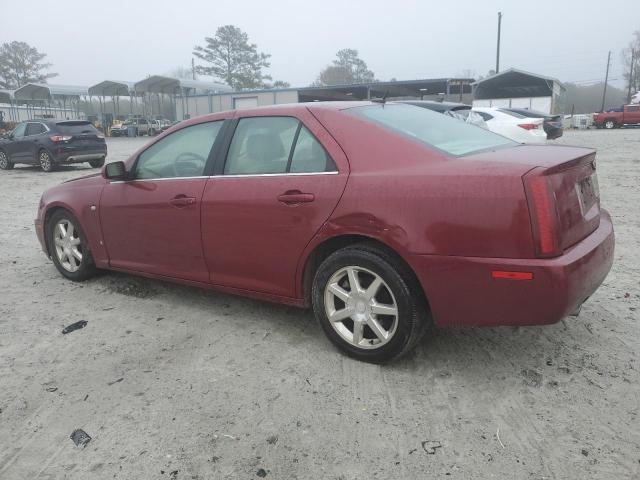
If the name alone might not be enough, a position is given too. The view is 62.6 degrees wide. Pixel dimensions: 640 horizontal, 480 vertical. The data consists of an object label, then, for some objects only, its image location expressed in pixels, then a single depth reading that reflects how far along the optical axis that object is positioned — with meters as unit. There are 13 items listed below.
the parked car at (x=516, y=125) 11.62
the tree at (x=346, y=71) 83.06
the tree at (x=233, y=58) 73.56
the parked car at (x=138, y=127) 42.94
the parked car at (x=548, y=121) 12.39
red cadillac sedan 2.52
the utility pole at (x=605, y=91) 59.69
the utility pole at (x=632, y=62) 73.22
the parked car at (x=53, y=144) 15.14
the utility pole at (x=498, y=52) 43.66
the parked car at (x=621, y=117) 36.25
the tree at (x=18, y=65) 71.19
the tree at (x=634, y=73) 73.19
